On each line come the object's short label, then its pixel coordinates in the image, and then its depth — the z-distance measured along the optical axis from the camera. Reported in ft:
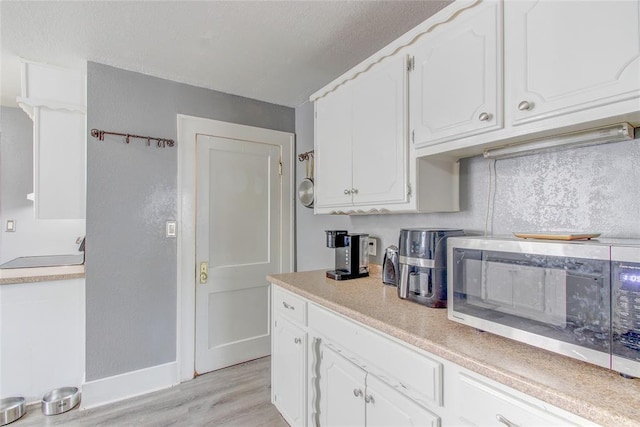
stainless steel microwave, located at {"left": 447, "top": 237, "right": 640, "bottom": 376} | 2.39
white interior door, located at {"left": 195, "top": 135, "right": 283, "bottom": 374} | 8.27
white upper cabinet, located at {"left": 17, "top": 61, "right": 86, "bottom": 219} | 6.89
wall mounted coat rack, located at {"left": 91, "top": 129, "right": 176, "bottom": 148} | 6.93
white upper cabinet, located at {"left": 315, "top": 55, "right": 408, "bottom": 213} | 5.01
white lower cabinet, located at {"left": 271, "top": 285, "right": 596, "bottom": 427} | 2.72
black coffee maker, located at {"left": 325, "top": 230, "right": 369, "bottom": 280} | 6.31
